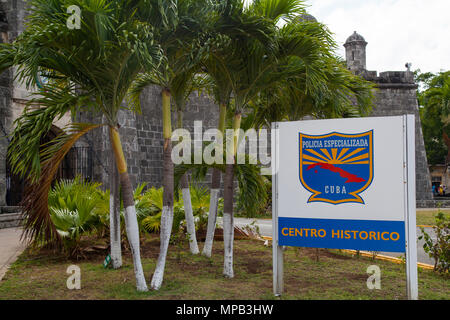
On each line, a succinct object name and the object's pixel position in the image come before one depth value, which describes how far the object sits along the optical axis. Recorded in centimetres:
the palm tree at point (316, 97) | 636
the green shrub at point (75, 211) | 736
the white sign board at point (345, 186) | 482
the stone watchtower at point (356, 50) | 2495
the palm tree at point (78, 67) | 456
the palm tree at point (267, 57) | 567
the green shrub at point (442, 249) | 643
